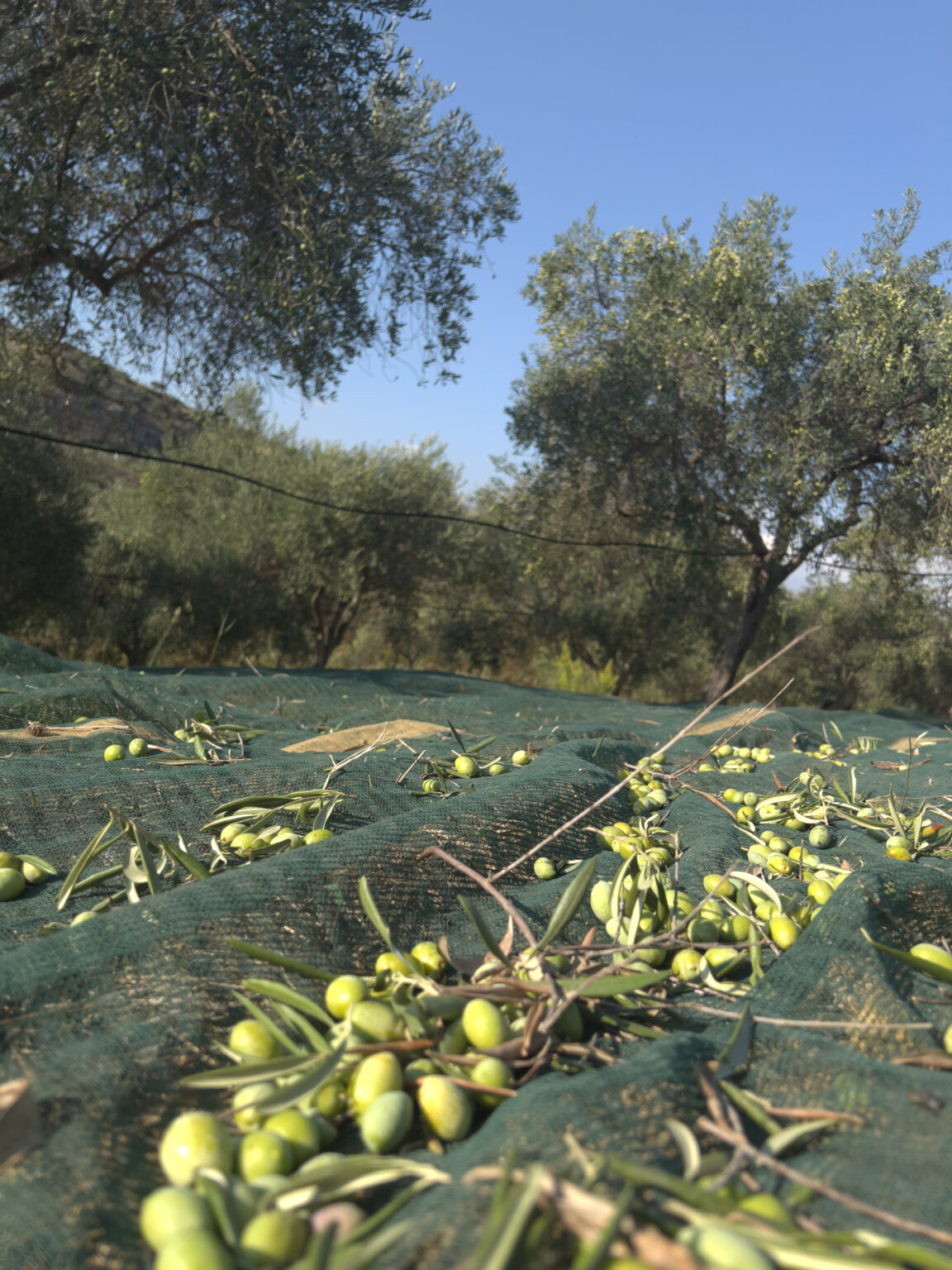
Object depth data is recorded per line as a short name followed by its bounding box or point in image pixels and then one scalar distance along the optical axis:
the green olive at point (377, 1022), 0.38
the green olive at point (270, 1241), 0.28
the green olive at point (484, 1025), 0.38
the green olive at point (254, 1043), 0.39
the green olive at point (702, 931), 0.51
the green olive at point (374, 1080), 0.35
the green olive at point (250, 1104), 0.35
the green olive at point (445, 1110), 0.35
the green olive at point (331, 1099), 0.36
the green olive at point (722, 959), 0.48
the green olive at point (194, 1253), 0.28
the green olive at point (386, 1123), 0.34
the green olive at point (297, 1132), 0.34
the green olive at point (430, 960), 0.45
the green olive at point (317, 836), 0.62
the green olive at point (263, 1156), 0.32
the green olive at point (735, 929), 0.52
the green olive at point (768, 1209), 0.29
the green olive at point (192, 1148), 0.32
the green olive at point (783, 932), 0.51
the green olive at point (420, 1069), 0.37
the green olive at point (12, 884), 0.58
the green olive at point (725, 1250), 0.26
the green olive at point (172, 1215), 0.29
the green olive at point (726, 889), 0.61
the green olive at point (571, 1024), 0.40
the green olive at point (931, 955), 0.47
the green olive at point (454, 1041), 0.38
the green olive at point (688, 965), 0.48
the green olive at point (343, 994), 0.41
